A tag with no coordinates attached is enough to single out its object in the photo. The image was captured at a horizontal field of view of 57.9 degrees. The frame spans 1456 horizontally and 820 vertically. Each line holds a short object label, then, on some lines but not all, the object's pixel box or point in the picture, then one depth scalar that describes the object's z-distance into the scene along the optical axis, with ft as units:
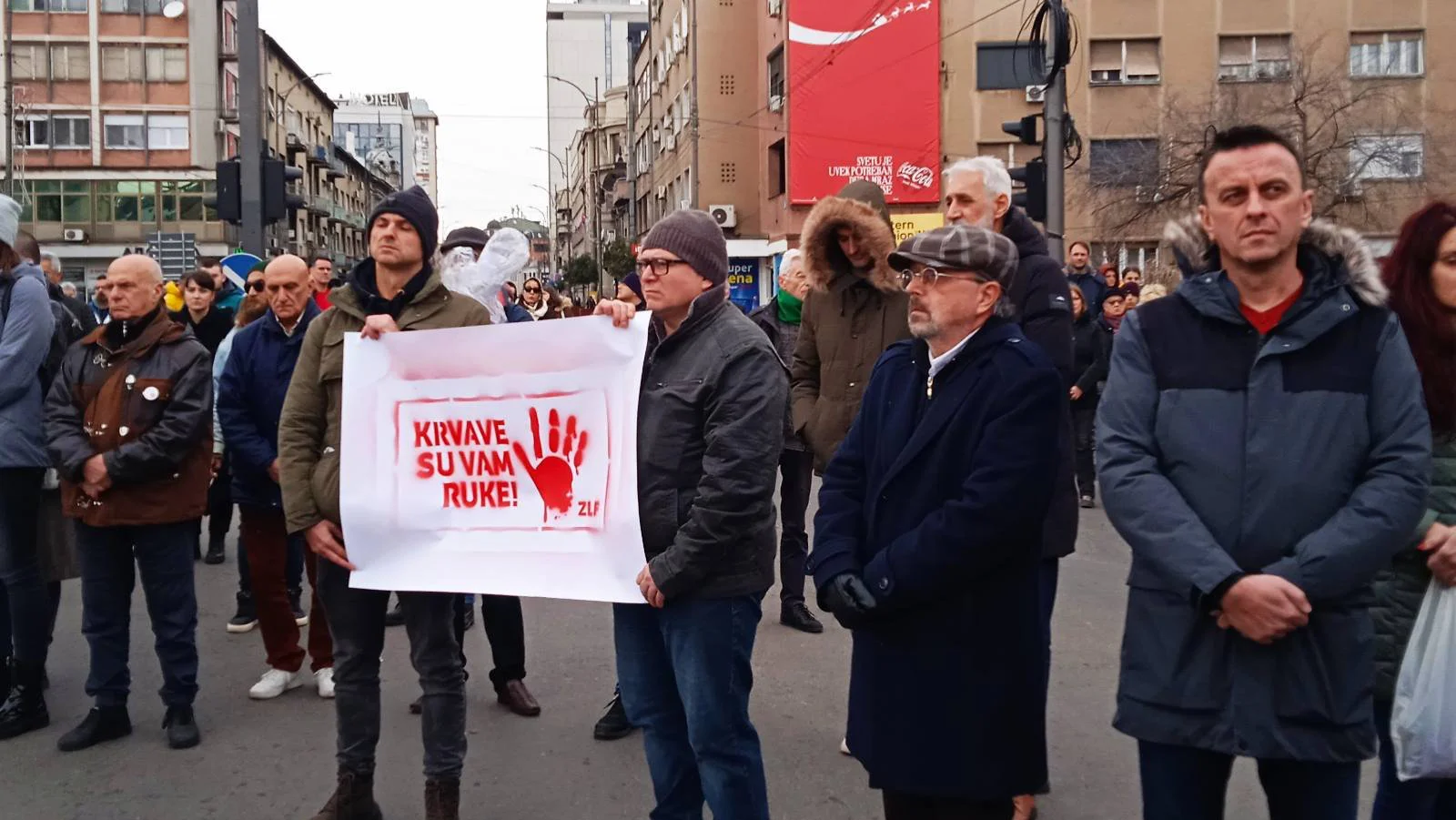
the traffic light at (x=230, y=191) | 42.91
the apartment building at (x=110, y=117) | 218.18
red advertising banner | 128.36
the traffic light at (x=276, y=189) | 42.96
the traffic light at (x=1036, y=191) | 50.26
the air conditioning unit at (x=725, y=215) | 141.48
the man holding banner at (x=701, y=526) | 12.19
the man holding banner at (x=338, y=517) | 14.75
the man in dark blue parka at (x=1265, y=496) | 9.28
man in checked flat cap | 10.00
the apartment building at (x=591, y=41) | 414.82
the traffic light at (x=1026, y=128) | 51.34
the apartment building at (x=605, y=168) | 267.39
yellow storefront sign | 96.32
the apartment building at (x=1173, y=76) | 119.85
